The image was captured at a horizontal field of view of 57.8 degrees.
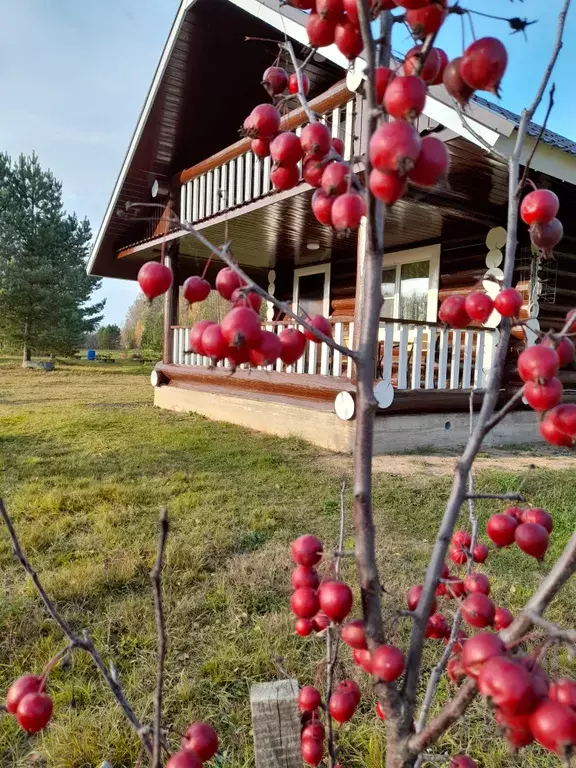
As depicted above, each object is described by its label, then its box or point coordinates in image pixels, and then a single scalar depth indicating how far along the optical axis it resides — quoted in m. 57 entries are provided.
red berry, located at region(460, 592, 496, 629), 0.75
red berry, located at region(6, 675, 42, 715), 0.80
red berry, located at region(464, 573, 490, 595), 0.94
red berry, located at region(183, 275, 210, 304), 0.89
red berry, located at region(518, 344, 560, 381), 0.63
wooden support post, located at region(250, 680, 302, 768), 1.13
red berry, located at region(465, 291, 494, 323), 0.81
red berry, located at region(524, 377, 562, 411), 0.65
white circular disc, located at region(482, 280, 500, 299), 6.02
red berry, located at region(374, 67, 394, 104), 0.68
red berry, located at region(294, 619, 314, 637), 0.98
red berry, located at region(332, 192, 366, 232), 0.65
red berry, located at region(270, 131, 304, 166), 0.83
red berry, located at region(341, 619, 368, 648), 0.80
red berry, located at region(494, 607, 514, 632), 0.93
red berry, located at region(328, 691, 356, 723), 1.01
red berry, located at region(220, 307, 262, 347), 0.65
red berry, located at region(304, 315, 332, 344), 0.85
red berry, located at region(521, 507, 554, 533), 0.86
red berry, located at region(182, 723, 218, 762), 0.75
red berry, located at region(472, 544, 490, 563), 1.17
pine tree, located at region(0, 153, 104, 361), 22.53
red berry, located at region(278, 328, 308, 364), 0.76
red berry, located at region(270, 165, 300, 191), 0.87
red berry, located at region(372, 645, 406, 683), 0.71
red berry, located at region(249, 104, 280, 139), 0.89
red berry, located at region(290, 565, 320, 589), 0.88
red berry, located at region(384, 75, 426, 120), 0.58
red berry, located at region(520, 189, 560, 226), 0.75
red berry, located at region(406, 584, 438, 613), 0.93
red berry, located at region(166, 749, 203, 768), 0.72
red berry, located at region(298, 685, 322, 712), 1.12
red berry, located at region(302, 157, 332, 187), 0.79
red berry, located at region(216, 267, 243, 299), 0.83
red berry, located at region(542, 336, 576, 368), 0.74
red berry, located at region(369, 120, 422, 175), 0.55
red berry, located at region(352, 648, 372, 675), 0.82
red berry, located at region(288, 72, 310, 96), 1.04
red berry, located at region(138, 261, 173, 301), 0.86
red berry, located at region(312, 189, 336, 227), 0.74
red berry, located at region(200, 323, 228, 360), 0.67
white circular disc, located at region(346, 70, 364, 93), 4.37
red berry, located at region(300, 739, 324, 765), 1.10
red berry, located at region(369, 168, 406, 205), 0.57
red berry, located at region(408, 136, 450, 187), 0.60
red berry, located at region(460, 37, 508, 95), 0.62
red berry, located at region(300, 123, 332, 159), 0.74
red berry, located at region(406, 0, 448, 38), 0.61
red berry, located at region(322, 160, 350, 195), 0.68
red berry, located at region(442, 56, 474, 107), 0.66
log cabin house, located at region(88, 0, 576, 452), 5.53
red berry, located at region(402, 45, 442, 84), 0.65
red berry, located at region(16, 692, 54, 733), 0.77
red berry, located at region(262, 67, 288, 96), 1.02
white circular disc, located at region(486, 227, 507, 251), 6.43
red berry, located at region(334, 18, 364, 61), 0.70
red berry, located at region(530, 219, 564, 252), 0.79
